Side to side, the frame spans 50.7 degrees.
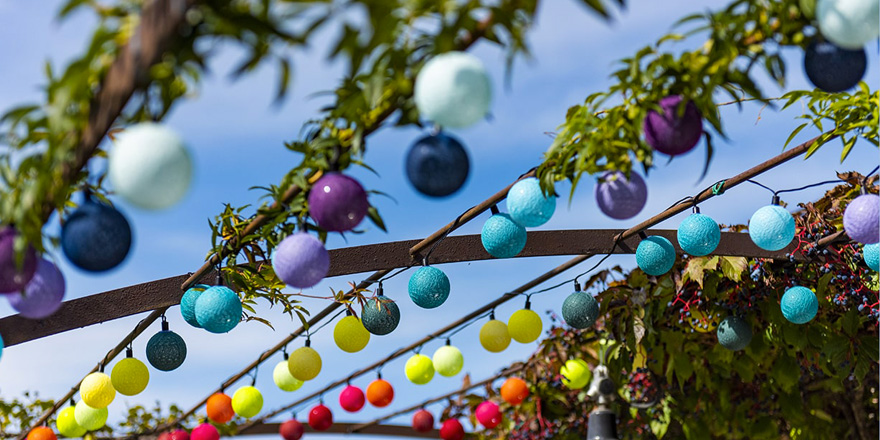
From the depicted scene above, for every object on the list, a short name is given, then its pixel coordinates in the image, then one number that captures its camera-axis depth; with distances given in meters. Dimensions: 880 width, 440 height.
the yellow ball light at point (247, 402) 4.52
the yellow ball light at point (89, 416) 4.39
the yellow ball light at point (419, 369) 4.66
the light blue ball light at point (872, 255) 3.71
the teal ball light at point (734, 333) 4.55
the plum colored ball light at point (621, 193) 2.54
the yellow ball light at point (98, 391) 4.08
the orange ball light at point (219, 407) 4.79
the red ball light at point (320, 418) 5.46
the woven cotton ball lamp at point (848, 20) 2.03
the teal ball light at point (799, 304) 3.98
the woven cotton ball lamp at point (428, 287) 3.64
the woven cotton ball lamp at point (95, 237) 2.20
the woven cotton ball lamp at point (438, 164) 2.21
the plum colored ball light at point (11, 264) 2.16
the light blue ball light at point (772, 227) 3.29
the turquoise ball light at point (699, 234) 3.48
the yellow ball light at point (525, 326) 4.36
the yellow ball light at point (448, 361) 4.68
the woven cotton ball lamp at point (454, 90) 1.90
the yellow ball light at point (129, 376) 3.90
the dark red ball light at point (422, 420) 6.46
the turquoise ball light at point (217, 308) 3.14
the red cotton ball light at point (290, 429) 6.13
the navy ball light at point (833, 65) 2.20
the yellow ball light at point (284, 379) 4.46
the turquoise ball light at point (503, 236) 3.28
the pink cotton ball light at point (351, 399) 4.90
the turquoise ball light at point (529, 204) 2.76
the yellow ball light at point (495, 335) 4.47
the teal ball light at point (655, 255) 3.74
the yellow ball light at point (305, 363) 4.18
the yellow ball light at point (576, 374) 5.40
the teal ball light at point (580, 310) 4.21
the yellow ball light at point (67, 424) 4.54
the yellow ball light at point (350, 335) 4.07
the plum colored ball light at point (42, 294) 2.33
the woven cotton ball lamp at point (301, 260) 2.48
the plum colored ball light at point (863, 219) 2.89
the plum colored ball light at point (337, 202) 2.35
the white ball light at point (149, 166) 1.76
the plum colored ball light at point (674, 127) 2.24
